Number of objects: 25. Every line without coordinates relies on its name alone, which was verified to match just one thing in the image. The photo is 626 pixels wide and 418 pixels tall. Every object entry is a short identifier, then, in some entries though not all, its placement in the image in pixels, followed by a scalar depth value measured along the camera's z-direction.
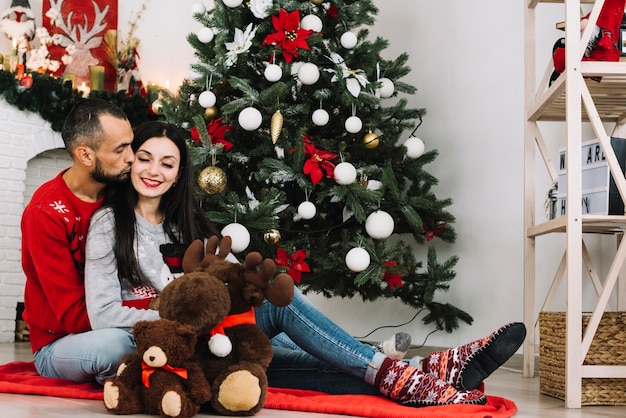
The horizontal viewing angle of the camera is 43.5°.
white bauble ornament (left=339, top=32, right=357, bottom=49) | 2.93
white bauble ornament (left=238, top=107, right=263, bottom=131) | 2.72
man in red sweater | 1.84
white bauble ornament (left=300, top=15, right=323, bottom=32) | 2.88
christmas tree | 2.77
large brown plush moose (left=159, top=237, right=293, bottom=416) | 1.59
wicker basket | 2.06
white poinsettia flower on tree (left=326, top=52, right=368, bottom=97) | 2.85
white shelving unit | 2.00
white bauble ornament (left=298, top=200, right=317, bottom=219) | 2.79
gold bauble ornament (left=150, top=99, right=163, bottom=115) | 3.03
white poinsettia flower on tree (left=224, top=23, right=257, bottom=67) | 2.83
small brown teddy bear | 1.54
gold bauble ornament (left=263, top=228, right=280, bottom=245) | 2.75
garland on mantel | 3.87
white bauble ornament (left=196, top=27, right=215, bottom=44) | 2.92
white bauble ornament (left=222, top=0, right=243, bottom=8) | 2.84
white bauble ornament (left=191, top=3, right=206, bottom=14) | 3.00
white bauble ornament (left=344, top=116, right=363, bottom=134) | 2.87
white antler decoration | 4.20
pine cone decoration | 2.74
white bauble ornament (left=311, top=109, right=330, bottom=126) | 2.84
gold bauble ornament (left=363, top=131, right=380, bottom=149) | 2.96
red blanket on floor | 1.69
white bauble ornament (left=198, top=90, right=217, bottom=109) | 2.85
